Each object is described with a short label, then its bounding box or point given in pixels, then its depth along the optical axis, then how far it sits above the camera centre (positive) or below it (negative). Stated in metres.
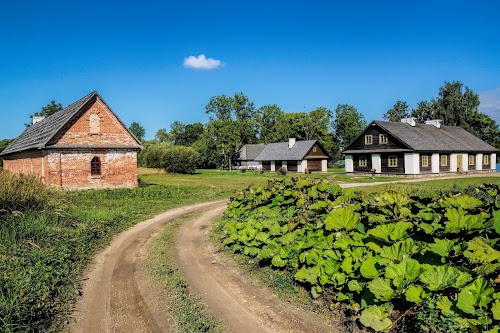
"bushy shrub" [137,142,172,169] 54.66 +1.32
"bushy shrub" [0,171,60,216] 12.62 -0.98
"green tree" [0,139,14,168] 59.32 +4.45
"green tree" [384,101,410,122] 87.50 +12.20
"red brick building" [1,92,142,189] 25.36 +1.28
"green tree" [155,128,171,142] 128.01 +11.05
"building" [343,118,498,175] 40.47 +1.19
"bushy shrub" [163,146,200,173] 53.28 +0.73
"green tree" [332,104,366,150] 88.25 +9.46
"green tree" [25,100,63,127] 74.53 +12.25
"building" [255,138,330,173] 56.62 +0.96
